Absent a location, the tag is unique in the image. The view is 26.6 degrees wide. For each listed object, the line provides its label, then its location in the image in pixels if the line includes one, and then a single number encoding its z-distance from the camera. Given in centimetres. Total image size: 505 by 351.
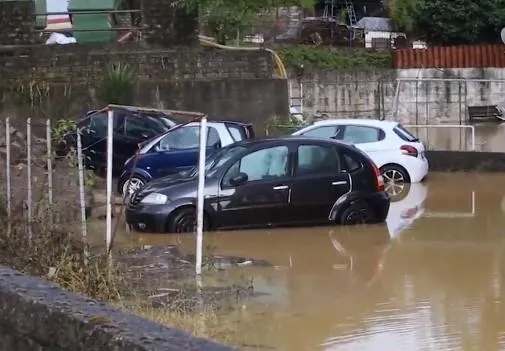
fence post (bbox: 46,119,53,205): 1295
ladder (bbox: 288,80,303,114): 3238
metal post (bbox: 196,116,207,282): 1033
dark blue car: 1830
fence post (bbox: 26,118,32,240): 1022
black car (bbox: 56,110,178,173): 2083
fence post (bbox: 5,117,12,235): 1049
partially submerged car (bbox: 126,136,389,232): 1450
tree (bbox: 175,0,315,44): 2833
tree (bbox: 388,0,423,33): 3388
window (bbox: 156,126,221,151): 1877
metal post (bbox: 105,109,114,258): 1082
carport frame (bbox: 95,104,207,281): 1036
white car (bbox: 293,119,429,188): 2047
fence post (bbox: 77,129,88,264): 1080
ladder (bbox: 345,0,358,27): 5070
